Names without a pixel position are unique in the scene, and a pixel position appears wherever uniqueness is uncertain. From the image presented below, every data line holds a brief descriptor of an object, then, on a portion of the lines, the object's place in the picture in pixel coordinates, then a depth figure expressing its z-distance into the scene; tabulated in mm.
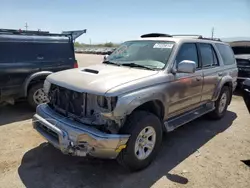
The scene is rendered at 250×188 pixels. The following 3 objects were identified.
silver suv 2417
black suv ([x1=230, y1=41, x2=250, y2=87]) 6893
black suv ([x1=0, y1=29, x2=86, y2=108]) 4332
